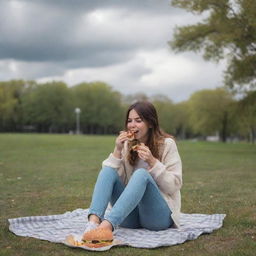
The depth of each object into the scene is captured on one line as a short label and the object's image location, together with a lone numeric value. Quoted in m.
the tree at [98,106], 83.75
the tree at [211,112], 55.06
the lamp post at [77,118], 79.56
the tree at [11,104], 83.44
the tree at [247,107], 26.58
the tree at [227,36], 24.02
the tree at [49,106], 82.50
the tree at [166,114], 86.49
